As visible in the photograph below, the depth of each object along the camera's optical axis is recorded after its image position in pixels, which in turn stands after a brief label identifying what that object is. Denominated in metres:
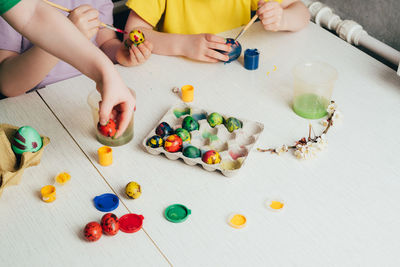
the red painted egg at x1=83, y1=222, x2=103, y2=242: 0.74
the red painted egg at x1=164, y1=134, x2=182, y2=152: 0.90
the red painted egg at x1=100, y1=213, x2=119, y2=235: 0.76
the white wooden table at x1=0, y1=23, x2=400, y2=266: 0.75
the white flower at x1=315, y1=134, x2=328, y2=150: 0.93
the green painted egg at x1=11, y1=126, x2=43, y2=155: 0.87
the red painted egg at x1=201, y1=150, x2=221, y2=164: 0.88
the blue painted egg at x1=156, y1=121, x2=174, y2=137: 0.95
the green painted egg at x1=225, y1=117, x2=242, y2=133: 0.96
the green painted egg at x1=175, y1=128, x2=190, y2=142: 0.94
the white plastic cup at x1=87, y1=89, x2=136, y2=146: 0.94
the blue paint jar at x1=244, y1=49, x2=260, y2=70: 1.17
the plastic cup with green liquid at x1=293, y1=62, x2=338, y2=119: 1.03
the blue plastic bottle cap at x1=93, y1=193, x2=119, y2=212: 0.81
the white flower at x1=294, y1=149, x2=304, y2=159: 0.91
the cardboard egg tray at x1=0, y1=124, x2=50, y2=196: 0.83
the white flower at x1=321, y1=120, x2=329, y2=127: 1.00
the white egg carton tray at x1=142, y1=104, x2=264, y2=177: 0.89
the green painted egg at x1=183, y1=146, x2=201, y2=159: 0.89
